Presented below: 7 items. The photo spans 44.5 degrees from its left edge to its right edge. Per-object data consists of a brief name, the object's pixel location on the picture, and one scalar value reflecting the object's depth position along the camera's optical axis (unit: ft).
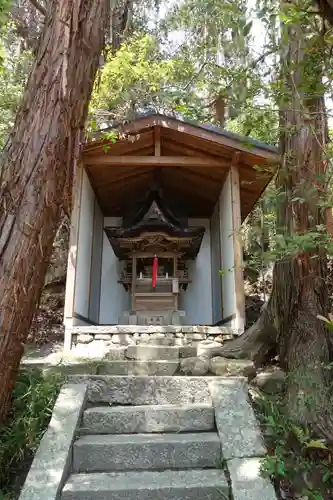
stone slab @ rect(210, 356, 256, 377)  11.30
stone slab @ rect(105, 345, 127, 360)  14.25
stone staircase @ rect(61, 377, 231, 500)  7.36
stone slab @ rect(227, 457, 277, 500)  7.02
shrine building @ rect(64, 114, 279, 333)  18.66
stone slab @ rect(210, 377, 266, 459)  8.08
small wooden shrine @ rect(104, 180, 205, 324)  20.68
